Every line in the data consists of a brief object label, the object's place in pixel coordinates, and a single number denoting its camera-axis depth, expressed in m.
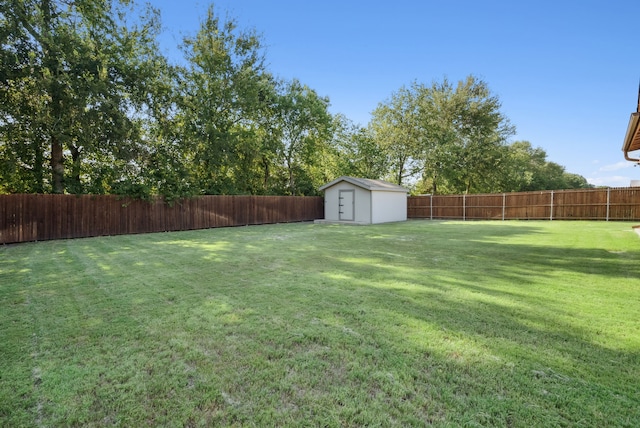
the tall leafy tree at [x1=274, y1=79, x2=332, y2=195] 18.81
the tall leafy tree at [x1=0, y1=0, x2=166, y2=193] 9.13
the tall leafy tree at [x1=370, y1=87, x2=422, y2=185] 22.72
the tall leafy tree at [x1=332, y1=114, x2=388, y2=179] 23.08
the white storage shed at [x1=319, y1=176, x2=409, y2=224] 14.46
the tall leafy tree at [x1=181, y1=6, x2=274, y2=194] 14.03
